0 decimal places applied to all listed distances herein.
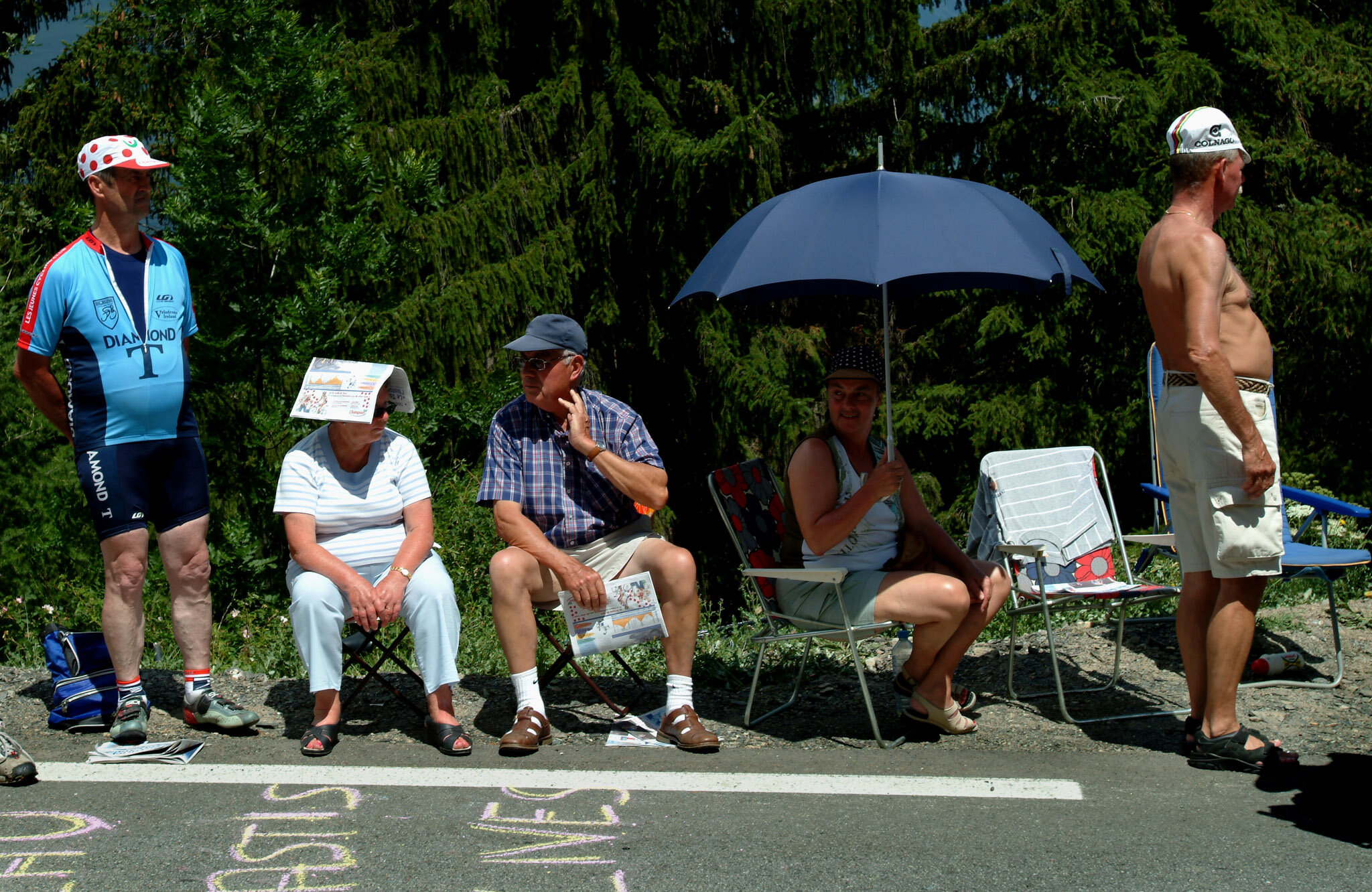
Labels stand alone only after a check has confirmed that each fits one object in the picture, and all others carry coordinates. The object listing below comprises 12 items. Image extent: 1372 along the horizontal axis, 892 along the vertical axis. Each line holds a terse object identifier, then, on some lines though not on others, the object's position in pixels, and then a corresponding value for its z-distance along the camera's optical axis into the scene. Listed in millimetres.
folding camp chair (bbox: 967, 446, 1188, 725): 5215
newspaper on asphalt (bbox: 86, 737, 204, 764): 4027
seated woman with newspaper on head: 4168
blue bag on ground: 4363
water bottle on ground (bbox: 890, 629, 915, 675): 5066
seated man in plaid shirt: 4285
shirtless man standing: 3809
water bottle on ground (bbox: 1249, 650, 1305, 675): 4855
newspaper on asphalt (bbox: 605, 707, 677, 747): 4266
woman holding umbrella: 4199
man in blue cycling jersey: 4180
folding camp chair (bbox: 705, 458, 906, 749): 4352
